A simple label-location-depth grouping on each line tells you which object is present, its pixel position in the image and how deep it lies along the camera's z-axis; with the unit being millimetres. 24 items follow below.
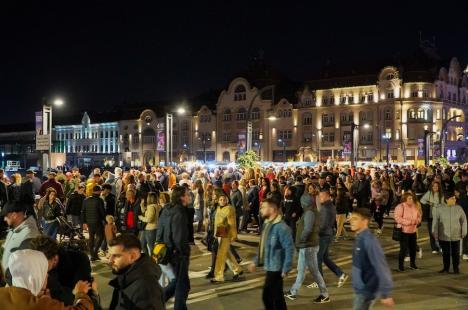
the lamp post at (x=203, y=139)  85062
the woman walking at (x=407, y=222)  11250
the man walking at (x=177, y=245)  7812
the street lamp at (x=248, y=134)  31302
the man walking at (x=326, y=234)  9711
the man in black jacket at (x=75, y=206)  14094
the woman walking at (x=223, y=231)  10203
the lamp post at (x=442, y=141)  53906
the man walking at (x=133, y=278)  4305
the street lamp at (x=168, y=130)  33125
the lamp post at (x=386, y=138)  64219
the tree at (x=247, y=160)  30984
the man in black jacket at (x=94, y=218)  12438
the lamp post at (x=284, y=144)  76200
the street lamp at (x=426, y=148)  42269
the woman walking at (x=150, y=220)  10523
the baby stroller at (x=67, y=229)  13066
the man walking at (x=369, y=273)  5977
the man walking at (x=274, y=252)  7188
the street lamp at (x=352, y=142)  40922
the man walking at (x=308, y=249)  8864
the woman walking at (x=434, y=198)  12395
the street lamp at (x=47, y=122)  19859
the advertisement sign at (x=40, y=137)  19047
